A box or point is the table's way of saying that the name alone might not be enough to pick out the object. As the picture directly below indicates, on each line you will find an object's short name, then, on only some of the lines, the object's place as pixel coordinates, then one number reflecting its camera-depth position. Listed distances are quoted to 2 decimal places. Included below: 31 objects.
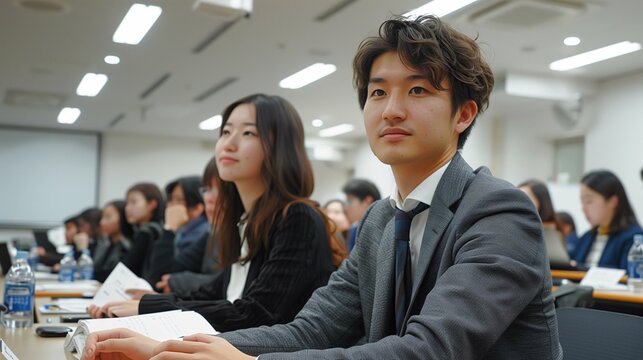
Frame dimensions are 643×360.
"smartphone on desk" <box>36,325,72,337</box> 1.75
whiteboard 12.99
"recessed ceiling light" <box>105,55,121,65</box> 7.91
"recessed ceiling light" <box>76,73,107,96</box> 8.88
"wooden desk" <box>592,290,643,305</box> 3.23
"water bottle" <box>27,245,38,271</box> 5.34
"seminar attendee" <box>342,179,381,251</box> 5.81
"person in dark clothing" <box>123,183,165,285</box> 4.91
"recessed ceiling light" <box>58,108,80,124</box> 11.30
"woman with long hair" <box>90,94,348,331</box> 1.91
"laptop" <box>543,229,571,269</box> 4.25
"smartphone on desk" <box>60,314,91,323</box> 2.04
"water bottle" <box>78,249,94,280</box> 4.73
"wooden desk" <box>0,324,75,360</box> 1.49
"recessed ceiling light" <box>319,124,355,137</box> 13.01
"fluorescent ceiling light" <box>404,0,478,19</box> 5.72
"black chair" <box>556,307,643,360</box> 1.37
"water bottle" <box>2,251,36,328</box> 1.99
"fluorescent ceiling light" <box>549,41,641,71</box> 7.11
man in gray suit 0.98
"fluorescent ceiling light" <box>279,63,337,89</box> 8.36
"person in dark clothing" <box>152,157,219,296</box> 3.39
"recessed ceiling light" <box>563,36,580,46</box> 6.79
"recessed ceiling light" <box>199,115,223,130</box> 12.35
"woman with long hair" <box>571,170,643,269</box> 4.23
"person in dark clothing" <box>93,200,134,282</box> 5.10
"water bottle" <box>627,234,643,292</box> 3.58
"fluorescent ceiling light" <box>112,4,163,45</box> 6.19
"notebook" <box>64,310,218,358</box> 1.33
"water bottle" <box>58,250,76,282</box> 4.39
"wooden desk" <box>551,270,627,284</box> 4.02
